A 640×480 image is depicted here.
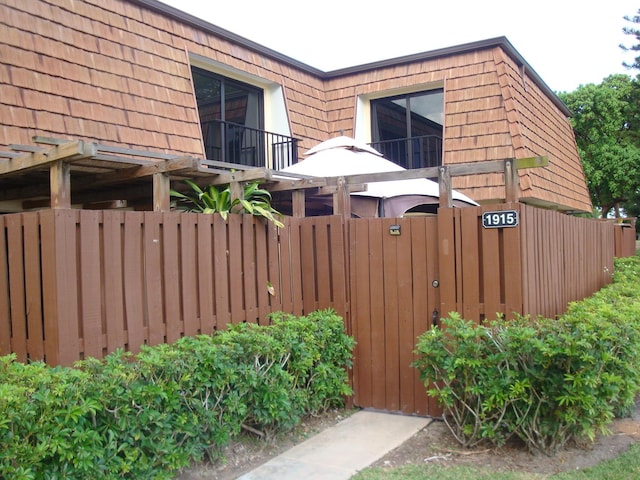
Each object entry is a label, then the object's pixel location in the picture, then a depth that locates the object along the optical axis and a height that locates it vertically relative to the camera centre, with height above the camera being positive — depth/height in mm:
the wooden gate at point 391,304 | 5617 -699
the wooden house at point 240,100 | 6531 +2267
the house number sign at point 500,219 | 5070 +117
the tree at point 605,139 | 23562 +3863
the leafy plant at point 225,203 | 5391 +365
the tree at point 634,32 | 14656 +5053
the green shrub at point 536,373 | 4156 -1093
